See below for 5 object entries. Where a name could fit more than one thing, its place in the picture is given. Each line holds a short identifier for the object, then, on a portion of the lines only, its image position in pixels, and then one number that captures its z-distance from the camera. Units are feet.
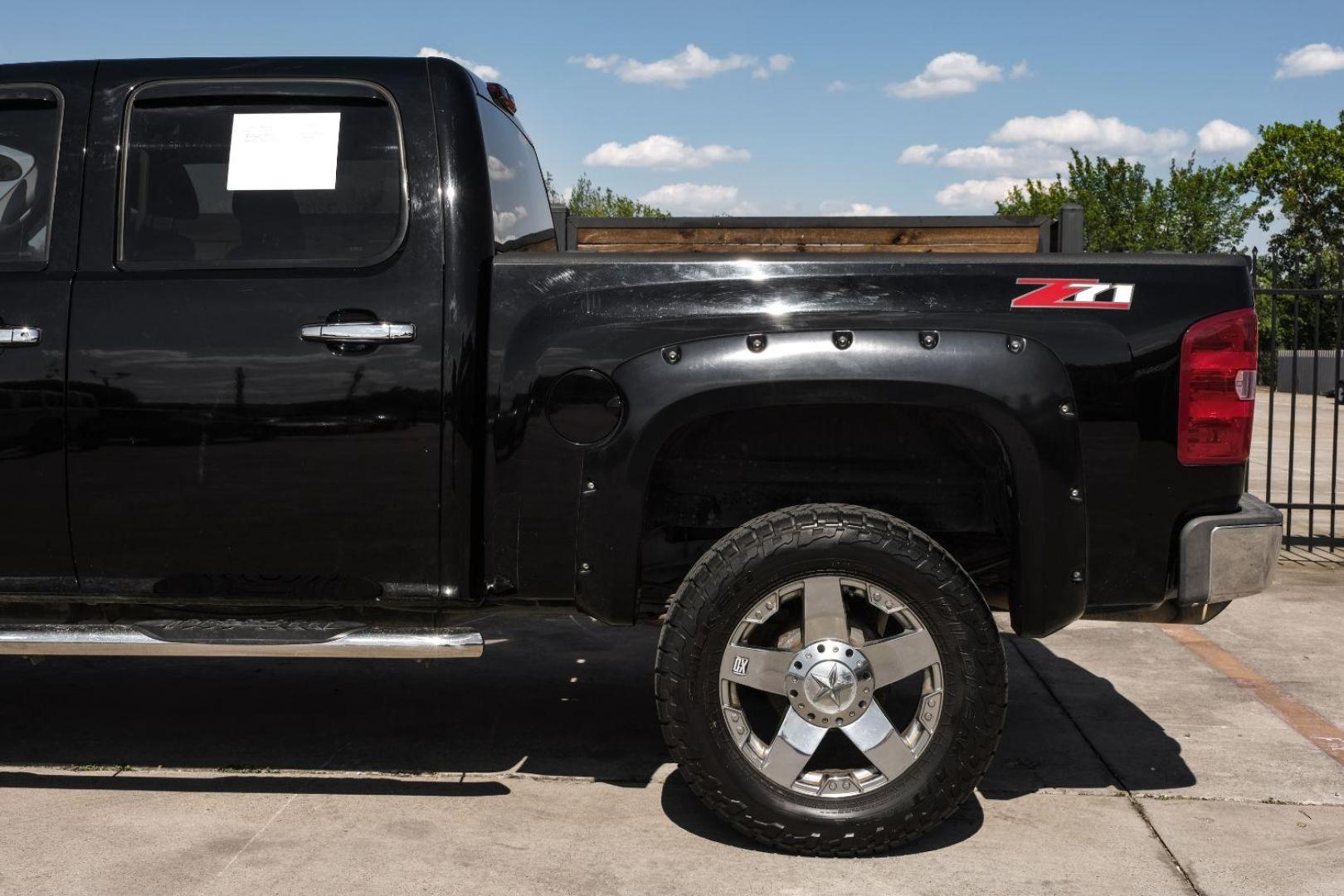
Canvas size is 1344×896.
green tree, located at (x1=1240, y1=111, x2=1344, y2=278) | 136.46
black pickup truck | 11.15
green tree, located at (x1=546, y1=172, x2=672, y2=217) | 207.31
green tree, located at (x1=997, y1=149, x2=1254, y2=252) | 134.51
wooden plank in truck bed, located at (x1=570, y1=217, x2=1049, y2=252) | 17.93
